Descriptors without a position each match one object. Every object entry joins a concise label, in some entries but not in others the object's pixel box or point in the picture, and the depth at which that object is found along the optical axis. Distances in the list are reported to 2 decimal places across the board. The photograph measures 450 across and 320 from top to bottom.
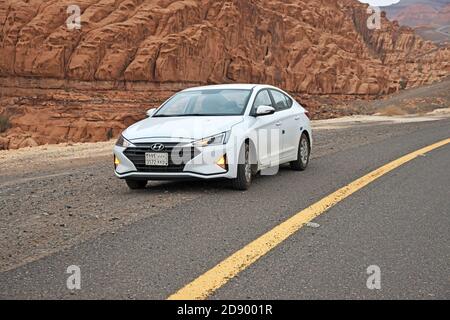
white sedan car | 7.87
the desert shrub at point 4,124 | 37.53
